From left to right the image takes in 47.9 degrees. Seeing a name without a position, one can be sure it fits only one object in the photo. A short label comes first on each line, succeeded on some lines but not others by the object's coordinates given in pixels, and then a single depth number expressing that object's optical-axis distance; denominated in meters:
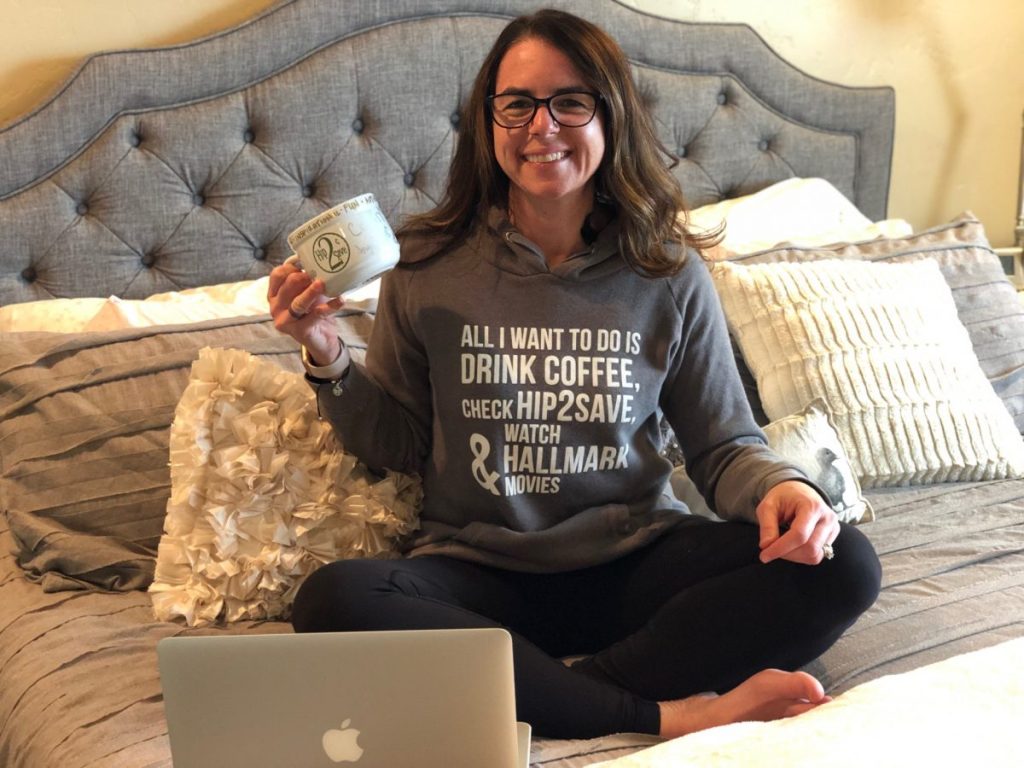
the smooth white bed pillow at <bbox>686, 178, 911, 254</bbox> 2.22
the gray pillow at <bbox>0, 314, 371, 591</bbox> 1.51
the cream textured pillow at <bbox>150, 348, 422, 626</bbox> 1.43
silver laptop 0.96
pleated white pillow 1.79
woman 1.32
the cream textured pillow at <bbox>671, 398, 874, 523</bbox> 1.66
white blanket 0.95
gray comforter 1.20
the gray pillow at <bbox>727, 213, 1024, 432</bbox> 2.03
